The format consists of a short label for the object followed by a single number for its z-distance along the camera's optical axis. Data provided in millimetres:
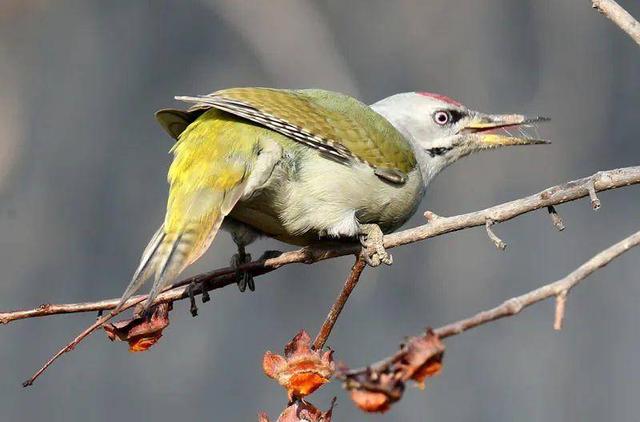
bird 6535
